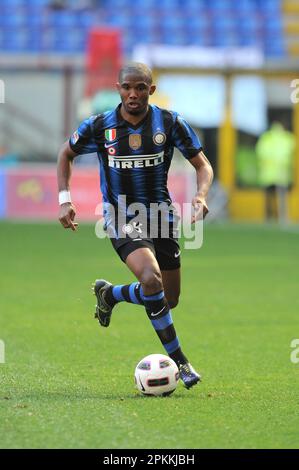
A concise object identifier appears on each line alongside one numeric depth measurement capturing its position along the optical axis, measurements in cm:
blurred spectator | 5316
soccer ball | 1334
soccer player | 1409
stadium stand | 5900
